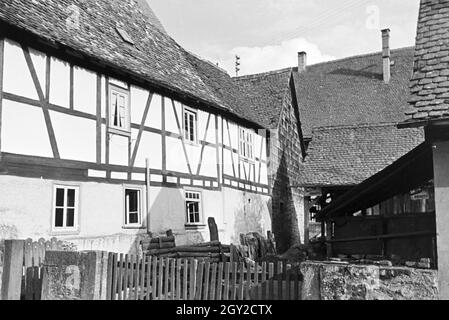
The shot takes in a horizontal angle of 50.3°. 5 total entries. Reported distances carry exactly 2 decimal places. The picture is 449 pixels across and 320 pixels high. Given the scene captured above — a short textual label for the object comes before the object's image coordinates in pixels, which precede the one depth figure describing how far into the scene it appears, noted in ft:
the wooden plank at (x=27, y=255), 28.07
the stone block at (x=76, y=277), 25.81
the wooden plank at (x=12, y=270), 26.63
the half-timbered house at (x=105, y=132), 34.94
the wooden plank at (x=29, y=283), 27.37
